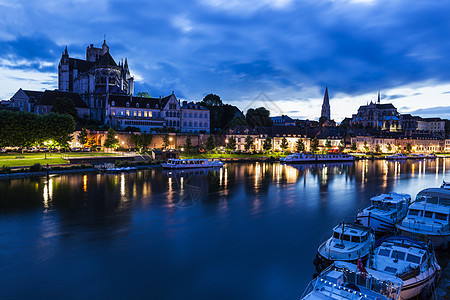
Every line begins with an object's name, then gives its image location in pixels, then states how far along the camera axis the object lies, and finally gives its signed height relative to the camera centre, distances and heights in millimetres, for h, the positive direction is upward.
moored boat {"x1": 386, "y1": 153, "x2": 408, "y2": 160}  106762 -5346
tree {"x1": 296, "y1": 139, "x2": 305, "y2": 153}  104062 -1299
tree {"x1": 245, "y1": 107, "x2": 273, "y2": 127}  121500 +10528
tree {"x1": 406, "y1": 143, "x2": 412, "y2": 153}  135462 -2183
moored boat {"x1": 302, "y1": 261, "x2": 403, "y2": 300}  11288 -5876
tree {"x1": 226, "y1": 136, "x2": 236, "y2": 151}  91750 -507
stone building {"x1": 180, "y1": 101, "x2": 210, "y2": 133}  94188 +7924
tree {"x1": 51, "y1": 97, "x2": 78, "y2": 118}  80000 +9898
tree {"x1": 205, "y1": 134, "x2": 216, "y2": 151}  86125 -180
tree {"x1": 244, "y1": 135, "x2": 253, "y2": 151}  97250 -541
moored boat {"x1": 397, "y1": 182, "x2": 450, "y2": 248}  18656 -5405
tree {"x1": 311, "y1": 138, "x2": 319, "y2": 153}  109956 -442
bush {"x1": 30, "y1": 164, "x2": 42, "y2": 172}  48941 -4236
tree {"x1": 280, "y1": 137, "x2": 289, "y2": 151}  105312 -601
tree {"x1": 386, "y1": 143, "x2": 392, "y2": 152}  130250 -2098
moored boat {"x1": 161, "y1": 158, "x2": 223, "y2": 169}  62844 -4713
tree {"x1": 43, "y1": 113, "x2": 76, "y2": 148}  61669 +3219
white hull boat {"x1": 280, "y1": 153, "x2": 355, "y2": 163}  83875 -4653
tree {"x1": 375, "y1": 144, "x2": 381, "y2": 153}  123188 -2811
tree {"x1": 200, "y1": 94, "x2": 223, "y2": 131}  108125 +12735
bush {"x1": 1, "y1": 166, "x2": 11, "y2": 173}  46000 -4189
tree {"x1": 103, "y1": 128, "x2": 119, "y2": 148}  71750 +604
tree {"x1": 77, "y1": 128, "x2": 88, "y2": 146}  71350 +1337
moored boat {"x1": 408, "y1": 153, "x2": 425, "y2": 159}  118062 -5578
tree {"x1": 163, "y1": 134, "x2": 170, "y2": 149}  83125 +400
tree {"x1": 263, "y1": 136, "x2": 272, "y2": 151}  97650 -549
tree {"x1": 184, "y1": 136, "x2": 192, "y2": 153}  80625 -985
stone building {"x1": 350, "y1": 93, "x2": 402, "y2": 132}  179250 +16080
